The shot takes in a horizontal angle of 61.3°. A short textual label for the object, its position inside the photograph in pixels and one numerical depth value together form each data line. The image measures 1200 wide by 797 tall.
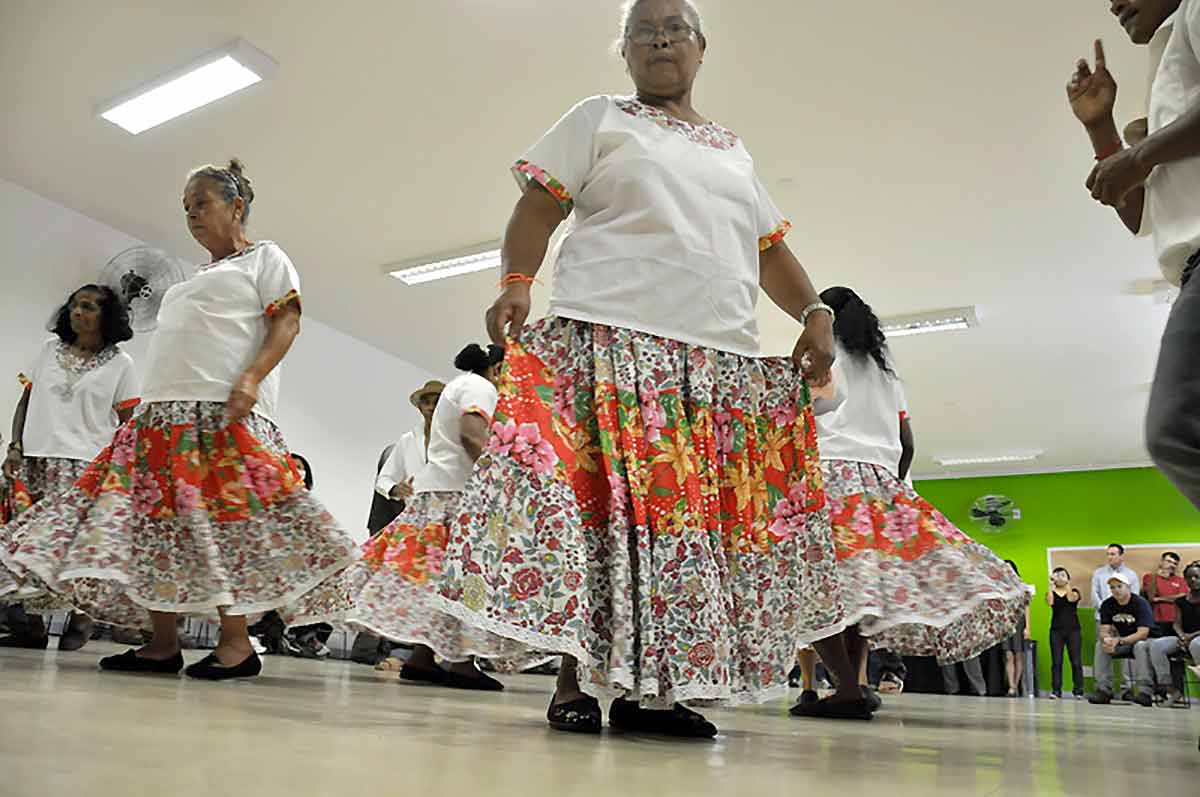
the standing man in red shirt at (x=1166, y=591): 10.71
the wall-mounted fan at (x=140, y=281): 6.78
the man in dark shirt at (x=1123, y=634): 8.98
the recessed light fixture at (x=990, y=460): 14.20
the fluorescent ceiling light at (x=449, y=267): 7.85
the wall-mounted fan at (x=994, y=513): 15.05
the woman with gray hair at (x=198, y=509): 2.77
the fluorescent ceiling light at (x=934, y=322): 8.61
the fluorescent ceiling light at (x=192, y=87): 5.27
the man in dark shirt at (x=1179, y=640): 8.49
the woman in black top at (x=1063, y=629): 11.13
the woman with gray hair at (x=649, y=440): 1.67
